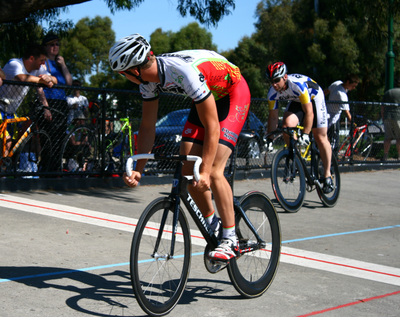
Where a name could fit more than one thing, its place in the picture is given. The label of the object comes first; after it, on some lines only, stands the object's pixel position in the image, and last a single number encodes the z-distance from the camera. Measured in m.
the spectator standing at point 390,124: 13.72
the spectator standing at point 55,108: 8.35
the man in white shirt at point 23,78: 7.69
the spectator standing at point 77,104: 8.70
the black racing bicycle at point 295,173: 7.36
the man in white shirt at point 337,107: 11.98
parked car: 10.26
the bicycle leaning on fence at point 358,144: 12.96
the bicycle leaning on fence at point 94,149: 8.72
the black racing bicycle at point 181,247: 3.32
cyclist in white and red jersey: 3.42
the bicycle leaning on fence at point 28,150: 7.78
